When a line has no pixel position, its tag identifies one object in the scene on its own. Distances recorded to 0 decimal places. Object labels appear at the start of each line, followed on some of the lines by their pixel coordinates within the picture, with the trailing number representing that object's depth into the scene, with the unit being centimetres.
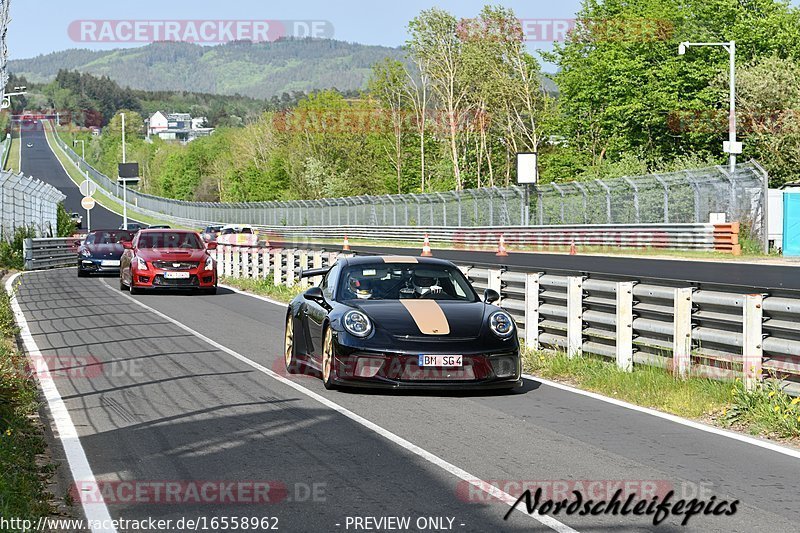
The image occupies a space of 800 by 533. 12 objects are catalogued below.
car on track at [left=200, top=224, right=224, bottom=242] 5896
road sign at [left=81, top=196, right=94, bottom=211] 6614
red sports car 2620
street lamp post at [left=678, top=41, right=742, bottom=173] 4102
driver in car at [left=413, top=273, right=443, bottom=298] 1215
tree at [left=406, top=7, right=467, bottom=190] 8475
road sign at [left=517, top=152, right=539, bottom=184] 5556
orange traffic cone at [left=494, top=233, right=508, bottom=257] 4421
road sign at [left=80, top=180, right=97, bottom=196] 6141
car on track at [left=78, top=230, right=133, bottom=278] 3550
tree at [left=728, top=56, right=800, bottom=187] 5269
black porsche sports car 1079
